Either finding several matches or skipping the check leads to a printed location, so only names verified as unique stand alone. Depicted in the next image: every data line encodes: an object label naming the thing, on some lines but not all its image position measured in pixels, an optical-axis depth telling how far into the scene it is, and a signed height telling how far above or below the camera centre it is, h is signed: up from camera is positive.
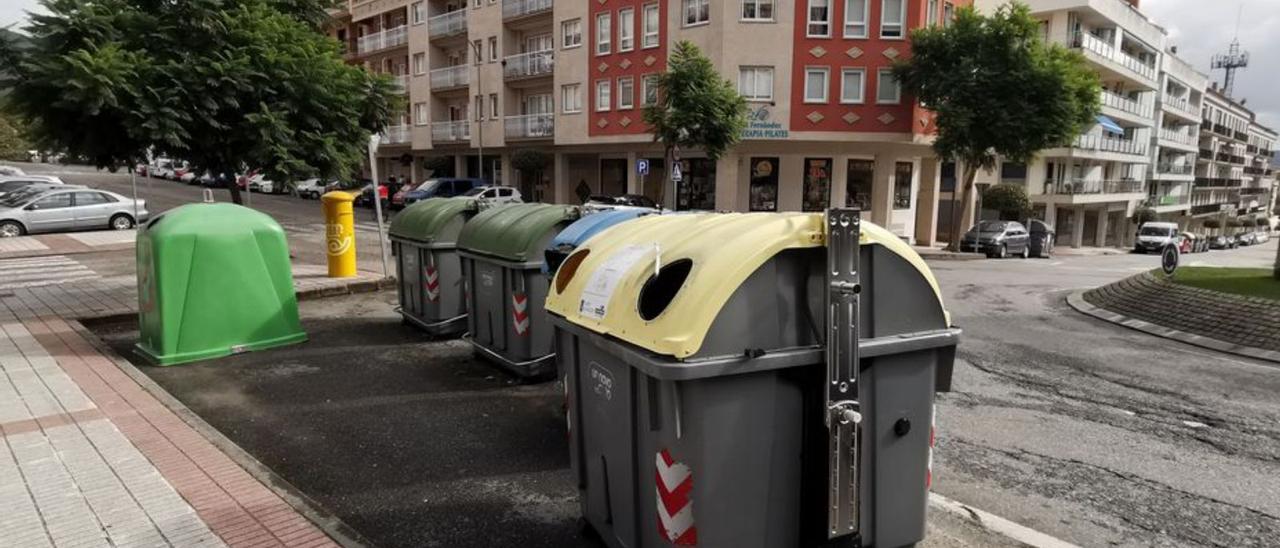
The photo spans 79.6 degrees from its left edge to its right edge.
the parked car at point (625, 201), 26.88 -1.05
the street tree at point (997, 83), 26.78 +3.20
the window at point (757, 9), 29.16 +6.17
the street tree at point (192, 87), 9.36 +1.03
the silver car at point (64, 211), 21.28 -1.28
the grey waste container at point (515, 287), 7.09 -1.10
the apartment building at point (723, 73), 29.17 +3.20
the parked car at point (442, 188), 32.81 -0.78
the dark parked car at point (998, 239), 29.55 -2.48
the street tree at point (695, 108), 26.31 +2.23
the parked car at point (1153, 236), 41.34 -3.21
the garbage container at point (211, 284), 7.62 -1.20
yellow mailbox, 12.73 -1.10
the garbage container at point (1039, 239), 33.28 -2.73
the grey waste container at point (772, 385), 3.18 -0.92
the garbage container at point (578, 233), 6.46 -0.54
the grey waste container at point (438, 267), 8.94 -1.14
